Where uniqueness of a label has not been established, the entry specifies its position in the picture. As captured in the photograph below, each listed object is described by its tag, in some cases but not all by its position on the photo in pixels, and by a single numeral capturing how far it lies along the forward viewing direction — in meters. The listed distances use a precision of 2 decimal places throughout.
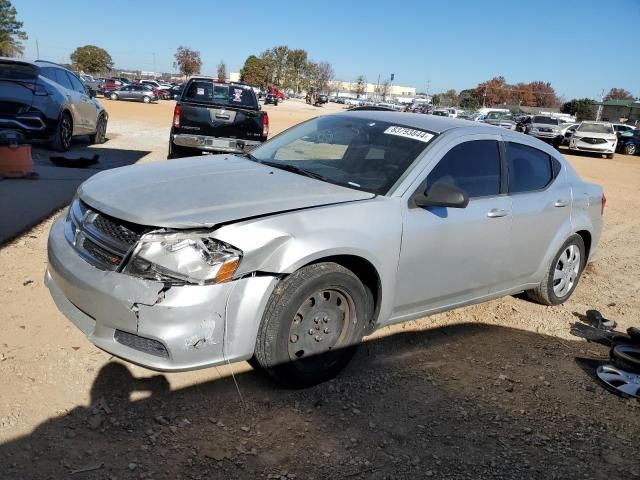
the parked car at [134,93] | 45.06
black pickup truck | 9.84
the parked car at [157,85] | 55.81
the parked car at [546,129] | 30.06
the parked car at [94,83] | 45.38
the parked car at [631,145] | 31.31
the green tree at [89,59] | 87.81
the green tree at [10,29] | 72.50
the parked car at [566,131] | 30.54
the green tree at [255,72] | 87.12
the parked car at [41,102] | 9.87
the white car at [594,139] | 26.62
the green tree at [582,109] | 73.12
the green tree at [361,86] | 120.66
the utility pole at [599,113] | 66.84
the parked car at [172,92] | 55.37
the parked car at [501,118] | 35.62
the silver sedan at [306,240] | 2.89
